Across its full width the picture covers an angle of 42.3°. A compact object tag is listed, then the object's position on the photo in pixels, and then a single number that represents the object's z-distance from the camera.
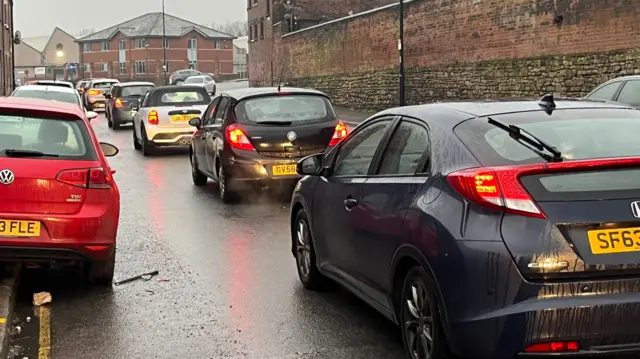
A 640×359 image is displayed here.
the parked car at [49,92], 20.55
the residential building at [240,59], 137.62
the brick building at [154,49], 111.81
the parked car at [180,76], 66.29
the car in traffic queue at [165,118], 19.38
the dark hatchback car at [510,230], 3.91
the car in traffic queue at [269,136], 11.37
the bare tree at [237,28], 185.00
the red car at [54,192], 6.36
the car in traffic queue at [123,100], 29.72
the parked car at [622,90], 11.98
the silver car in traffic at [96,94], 41.50
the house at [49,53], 145.62
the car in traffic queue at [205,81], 56.40
